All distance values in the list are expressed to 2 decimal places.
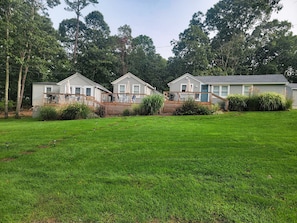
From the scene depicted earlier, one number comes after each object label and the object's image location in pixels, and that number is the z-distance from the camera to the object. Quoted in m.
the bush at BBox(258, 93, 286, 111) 12.46
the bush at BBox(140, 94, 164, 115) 12.86
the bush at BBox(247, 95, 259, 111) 13.07
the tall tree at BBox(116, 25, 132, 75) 34.91
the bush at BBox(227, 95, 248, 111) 13.45
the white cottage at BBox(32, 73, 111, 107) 20.58
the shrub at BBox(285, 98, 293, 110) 12.55
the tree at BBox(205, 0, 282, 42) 36.62
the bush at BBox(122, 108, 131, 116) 13.48
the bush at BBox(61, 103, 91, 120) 12.37
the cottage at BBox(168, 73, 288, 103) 17.84
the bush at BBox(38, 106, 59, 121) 12.64
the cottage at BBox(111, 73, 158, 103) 20.36
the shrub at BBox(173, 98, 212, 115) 12.32
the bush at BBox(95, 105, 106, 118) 14.61
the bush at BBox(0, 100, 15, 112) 21.69
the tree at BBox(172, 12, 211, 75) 31.98
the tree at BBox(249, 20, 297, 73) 30.31
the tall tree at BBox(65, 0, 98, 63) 32.38
